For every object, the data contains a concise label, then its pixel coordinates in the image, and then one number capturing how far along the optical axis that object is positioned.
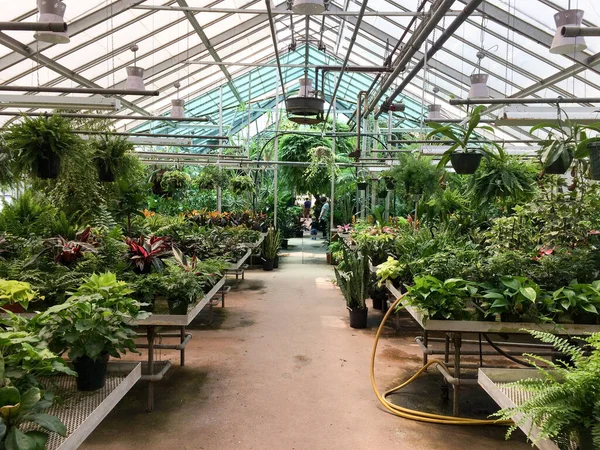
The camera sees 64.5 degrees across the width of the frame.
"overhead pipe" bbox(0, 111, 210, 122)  4.89
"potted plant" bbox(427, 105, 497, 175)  3.36
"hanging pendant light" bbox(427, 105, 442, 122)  7.42
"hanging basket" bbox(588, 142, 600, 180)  2.66
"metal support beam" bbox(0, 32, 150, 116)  5.71
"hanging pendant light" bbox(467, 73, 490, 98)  5.74
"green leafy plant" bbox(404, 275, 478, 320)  2.93
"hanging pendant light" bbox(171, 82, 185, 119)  7.57
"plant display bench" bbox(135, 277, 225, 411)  3.08
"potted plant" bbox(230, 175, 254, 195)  10.13
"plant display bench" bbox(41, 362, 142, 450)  1.69
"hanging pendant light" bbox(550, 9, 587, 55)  3.39
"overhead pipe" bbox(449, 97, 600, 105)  3.57
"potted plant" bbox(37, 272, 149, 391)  2.06
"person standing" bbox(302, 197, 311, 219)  17.10
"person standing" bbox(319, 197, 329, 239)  13.41
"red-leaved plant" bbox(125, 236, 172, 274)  3.47
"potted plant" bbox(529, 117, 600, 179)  3.03
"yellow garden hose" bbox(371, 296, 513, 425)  3.10
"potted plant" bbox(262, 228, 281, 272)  10.20
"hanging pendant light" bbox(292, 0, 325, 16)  3.44
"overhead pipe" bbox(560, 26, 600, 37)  2.12
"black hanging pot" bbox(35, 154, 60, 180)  3.71
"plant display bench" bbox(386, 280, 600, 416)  2.74
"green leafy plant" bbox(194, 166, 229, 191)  9.60
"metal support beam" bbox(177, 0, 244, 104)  7.60
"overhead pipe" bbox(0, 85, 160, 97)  3.76
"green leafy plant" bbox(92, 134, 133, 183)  4.50
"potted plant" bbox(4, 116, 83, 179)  3.62
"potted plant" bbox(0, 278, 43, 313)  2.22
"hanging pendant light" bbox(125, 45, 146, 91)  5.60
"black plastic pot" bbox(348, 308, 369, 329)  5.53
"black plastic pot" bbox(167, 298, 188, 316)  3.23
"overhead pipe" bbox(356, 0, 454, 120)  3.82
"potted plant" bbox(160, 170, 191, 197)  7.88
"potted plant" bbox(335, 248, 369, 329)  5.49
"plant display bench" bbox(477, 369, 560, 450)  1.95
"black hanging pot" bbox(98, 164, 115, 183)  4.57
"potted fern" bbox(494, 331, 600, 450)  1.47
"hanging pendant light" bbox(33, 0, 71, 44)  3.40
